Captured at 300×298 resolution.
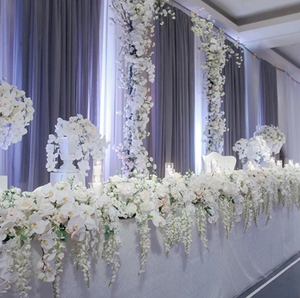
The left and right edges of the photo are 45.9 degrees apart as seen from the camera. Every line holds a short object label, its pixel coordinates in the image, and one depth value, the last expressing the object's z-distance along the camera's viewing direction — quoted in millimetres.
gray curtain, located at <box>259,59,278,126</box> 8312
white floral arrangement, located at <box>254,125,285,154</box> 5957
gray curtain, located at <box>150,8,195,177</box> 5055
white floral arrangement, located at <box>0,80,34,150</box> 1884
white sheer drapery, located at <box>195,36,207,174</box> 6246
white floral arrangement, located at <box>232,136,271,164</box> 5012
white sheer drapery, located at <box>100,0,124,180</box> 4512
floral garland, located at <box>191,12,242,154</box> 5532
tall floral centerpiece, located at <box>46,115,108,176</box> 2289
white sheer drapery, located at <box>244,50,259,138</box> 7852
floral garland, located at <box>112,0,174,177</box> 3811
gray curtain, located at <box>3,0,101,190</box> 3443
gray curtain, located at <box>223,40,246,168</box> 6922
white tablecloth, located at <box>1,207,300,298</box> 1567
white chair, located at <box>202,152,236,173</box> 4465
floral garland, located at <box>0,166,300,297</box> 1240
